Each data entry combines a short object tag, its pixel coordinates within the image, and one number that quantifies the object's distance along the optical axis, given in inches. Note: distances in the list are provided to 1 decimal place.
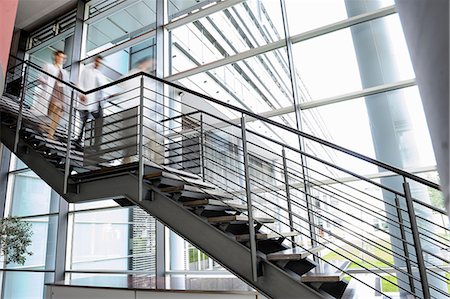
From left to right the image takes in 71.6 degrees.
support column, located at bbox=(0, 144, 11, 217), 267.0
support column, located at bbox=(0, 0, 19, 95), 48.1
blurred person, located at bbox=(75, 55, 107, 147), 159.9
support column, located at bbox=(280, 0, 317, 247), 150.5
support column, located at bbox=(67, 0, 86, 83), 257.6
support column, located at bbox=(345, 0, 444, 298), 132.7
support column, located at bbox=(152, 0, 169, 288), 178.1
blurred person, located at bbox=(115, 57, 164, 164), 114.0
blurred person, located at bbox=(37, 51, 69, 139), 168.1
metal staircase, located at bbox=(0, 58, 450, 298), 77.0
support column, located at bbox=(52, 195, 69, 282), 219.6
